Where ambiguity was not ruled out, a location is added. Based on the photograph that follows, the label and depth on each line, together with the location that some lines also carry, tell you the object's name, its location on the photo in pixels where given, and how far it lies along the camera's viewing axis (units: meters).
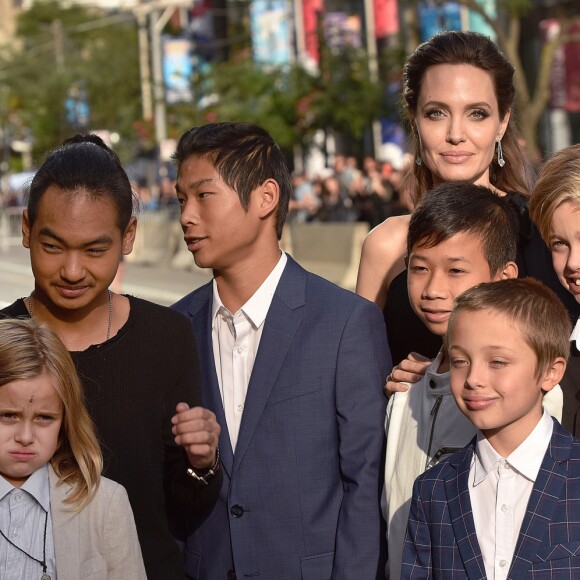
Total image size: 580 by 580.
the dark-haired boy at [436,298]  3.91
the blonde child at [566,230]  3.94
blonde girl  3.51
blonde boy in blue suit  3.45
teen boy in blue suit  4.01
